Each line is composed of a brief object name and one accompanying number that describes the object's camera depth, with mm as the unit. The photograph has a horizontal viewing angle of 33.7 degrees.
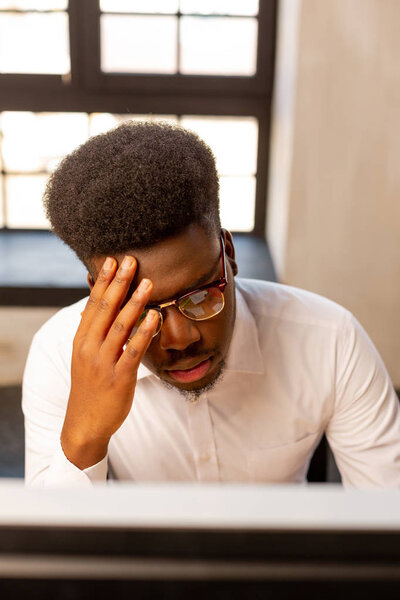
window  2795
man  974
